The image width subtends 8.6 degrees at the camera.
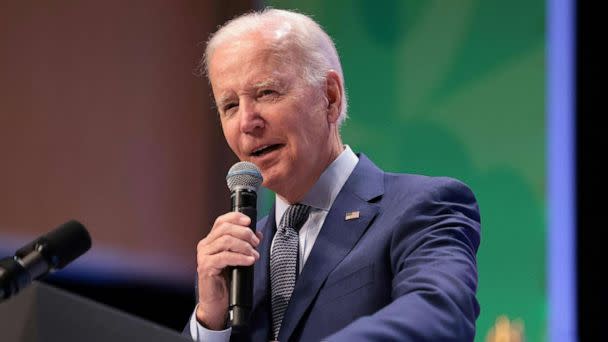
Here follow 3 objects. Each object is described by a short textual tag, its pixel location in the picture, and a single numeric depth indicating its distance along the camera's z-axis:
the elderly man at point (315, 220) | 5.86
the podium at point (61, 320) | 5.52
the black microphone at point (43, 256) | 5.54
